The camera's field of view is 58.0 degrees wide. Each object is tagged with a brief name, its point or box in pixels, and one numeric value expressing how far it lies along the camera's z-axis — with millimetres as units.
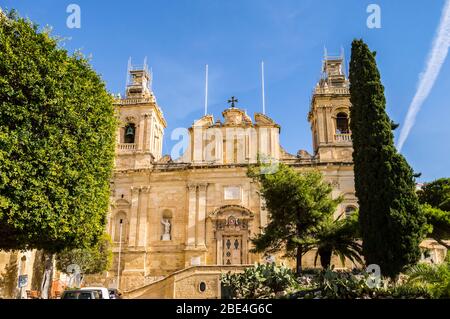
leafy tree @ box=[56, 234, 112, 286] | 23125
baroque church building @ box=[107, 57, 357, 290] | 28047
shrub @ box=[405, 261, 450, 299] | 10046
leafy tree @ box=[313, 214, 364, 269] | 19484
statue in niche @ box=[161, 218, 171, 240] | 28953
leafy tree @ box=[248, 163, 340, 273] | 19750
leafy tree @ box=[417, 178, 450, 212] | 19766
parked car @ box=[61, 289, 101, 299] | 13055
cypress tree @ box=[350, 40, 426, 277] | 14273
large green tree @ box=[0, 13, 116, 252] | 11633
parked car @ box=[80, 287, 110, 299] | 13430
